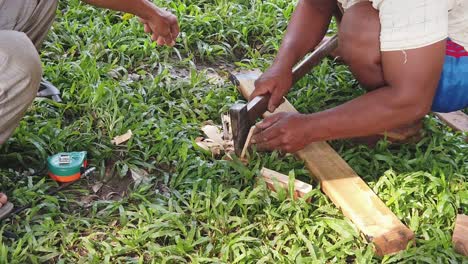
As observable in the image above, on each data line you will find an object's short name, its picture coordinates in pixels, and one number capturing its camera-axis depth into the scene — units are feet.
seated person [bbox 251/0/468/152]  9.45
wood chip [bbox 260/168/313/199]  10.15
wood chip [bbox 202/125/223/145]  11.58
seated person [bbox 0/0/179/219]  9.27
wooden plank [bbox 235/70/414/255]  9.24
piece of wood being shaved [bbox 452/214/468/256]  9.22
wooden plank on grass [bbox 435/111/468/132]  11.84
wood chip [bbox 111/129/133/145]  11.50
